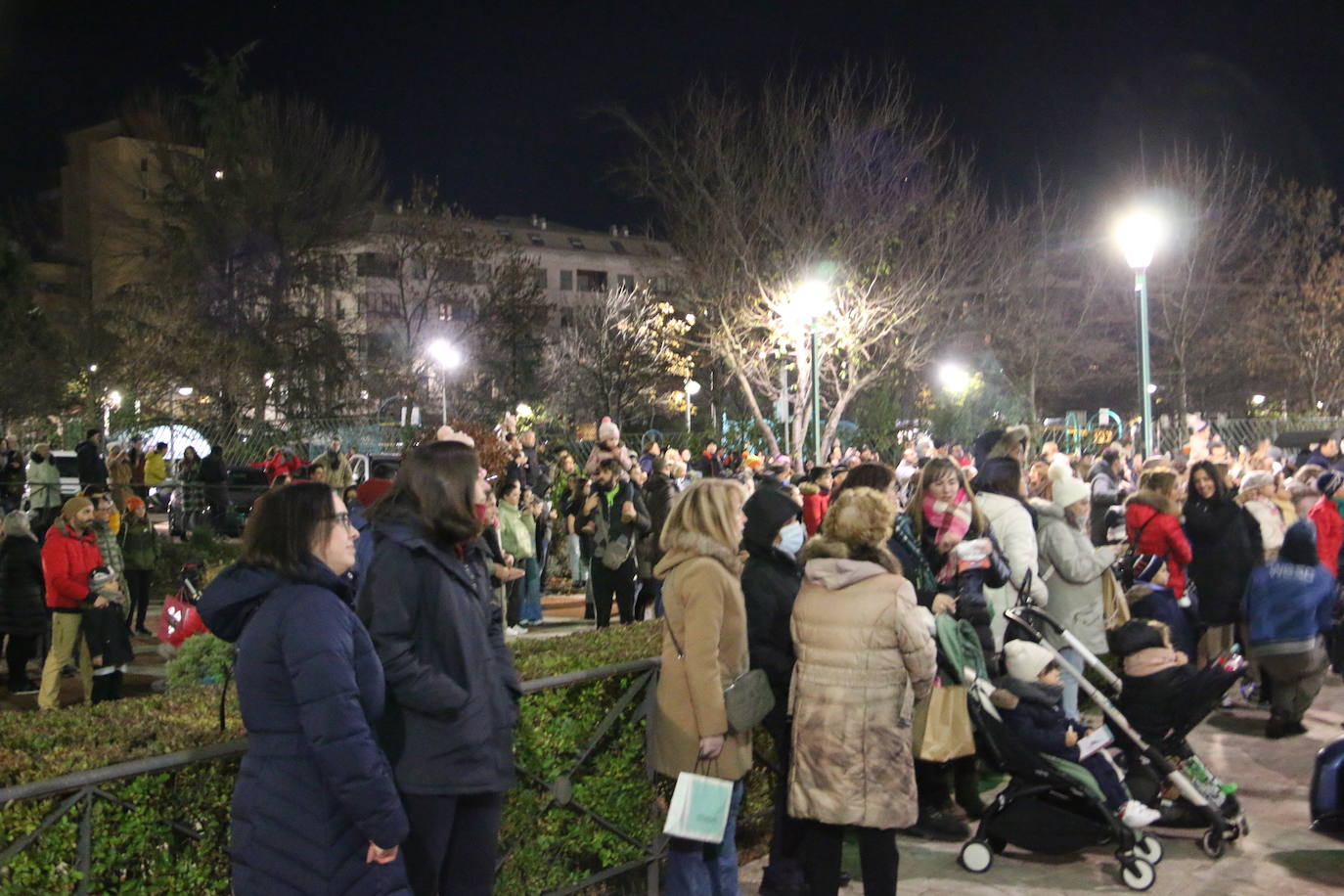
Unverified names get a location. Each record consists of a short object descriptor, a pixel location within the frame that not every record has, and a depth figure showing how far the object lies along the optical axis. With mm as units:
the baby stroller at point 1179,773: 6117
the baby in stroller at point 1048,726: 5910
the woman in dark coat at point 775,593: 5164
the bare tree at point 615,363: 45906
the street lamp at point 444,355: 42250
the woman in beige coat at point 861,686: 4668
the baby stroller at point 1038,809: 5820
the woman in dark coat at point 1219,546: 9117
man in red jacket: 9219
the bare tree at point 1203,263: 32406
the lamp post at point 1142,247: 14086
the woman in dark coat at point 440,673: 3506
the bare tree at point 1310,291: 38188
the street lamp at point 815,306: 19641
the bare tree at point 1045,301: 30688
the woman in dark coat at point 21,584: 9859
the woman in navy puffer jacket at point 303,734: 3113
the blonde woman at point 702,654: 4625
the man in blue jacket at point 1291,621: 8203
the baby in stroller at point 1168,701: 6270
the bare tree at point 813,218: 26172
